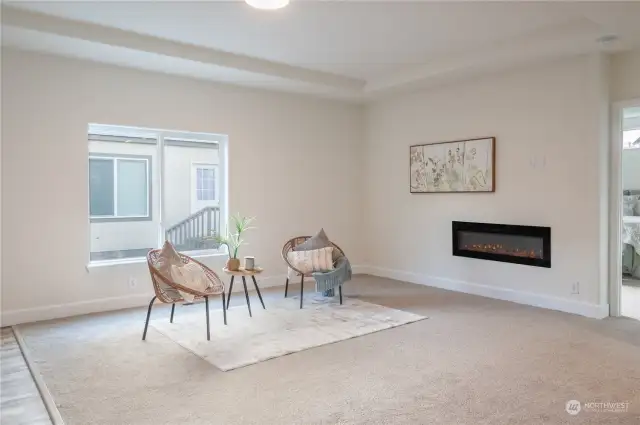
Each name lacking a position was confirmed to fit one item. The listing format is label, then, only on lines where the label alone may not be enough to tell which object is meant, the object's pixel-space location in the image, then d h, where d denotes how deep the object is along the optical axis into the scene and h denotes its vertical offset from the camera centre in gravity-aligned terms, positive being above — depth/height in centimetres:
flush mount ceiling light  329 +147
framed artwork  549 +55
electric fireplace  503 -38
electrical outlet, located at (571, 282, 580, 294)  474 -80
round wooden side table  462 -63
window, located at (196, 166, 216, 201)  587 +33
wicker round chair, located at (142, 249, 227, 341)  382 -69
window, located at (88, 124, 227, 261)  515 +22
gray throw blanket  505 -76
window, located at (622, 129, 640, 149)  710 +110
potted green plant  575 -25
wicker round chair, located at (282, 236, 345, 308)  516 -48
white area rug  362 -109
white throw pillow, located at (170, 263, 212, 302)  399 -62
